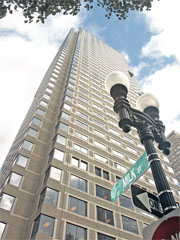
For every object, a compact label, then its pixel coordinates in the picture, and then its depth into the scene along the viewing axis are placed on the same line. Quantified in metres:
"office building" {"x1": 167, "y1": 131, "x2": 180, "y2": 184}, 74.69
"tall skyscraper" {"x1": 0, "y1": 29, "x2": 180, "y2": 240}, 16.12
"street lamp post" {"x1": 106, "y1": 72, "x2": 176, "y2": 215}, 3.85
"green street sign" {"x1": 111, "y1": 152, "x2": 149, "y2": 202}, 4.86
